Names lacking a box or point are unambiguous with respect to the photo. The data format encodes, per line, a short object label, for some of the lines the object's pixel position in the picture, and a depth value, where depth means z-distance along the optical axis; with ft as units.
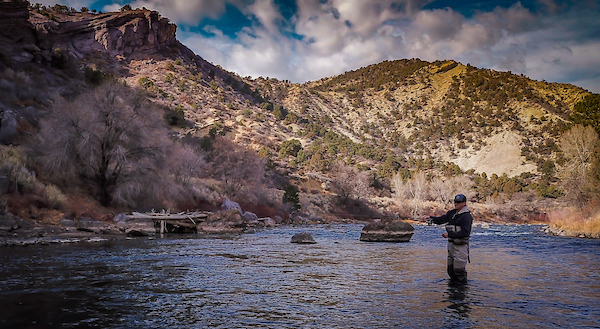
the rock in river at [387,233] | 85.15
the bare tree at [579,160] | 128.07
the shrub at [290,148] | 324.60
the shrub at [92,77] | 200.92
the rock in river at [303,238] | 79.97
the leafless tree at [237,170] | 171.83
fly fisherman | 33.68
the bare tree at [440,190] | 274.98
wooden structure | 94.94
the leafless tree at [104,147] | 99.50
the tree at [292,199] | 184.74
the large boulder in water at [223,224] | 104.73
